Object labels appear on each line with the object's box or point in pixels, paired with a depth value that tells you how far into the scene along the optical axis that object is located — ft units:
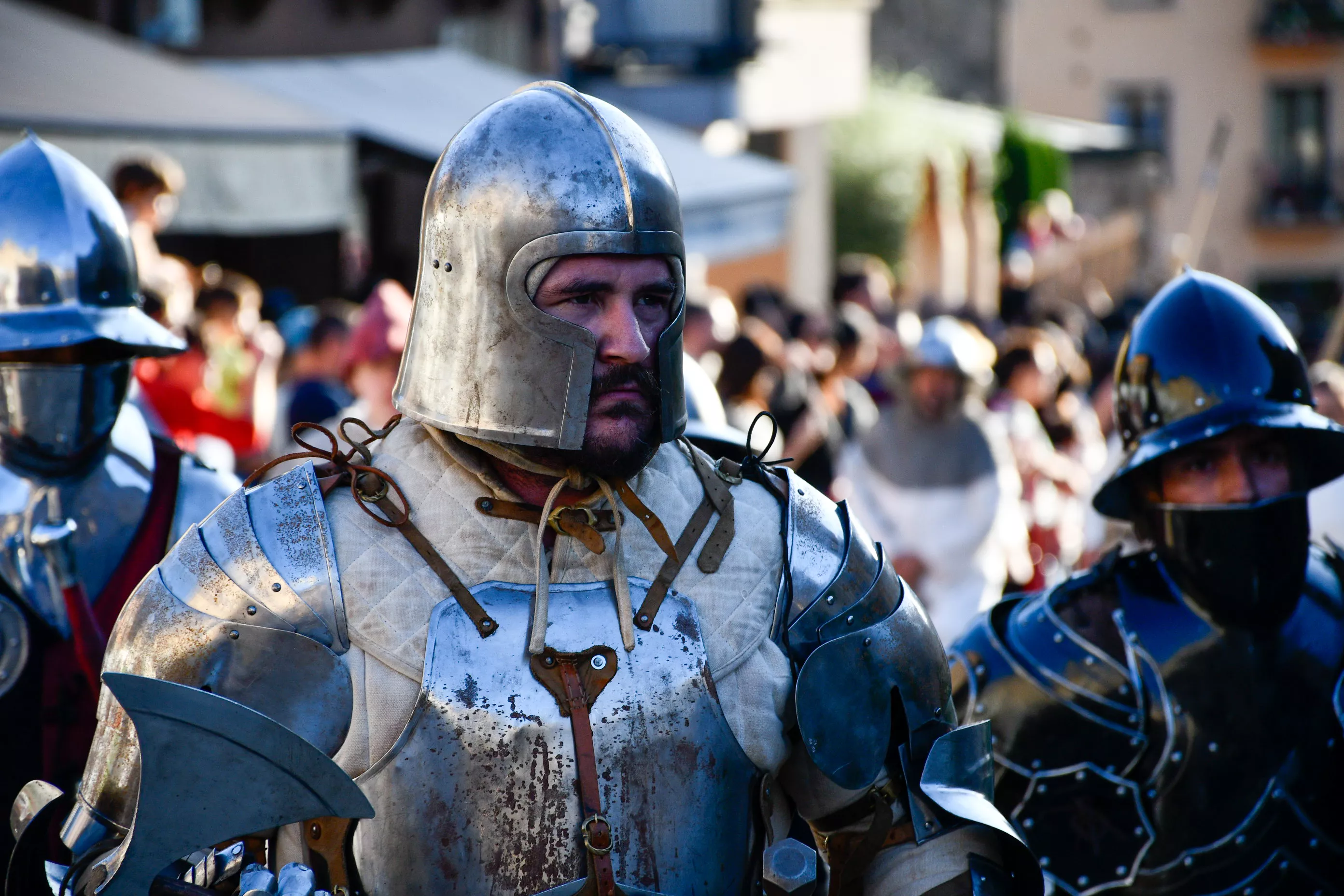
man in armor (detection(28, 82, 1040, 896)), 16.48
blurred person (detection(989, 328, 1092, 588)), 54.34
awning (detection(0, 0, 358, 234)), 47.70
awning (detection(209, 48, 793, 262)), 64.44
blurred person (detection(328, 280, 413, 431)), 34.32
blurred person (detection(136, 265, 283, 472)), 37.96
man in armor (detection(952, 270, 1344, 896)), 22.94
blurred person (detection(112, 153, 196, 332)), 39.01
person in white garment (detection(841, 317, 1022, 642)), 47.34
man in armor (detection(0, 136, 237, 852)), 23.20
